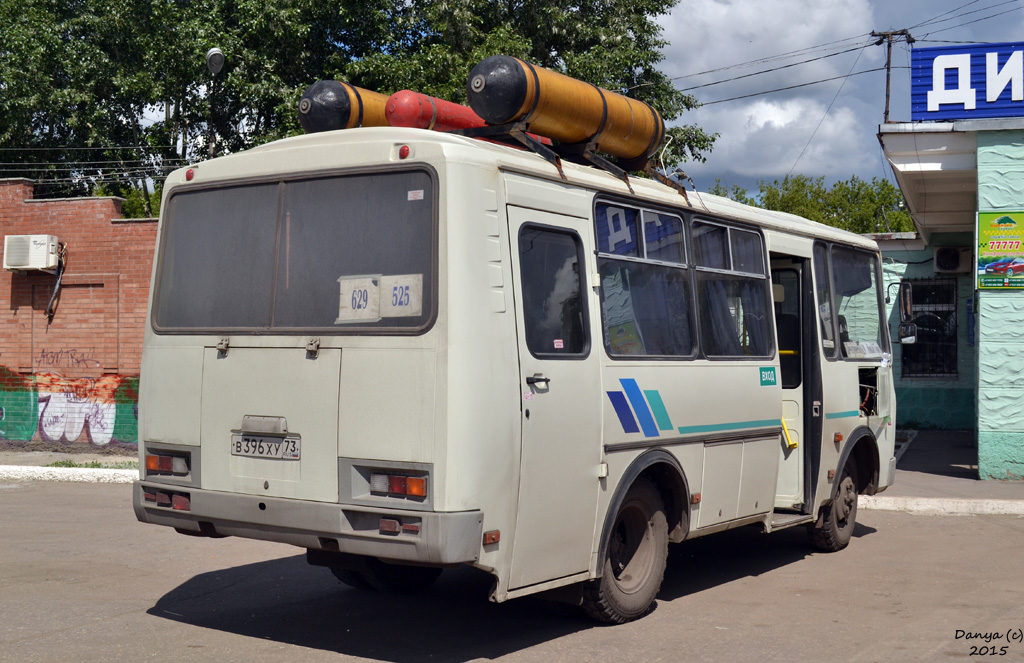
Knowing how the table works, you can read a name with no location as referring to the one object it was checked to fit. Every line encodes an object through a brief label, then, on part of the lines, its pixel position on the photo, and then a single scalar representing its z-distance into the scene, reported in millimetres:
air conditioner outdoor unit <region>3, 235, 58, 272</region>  17203
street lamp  15086
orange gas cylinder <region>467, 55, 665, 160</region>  6137
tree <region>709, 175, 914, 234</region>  57062
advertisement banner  13516
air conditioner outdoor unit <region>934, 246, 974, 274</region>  20734
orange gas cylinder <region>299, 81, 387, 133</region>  6957
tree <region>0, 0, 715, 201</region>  21984
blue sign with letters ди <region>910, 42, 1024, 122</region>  14078
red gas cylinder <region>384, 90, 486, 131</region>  6688
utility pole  22266
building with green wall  13617
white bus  5305
